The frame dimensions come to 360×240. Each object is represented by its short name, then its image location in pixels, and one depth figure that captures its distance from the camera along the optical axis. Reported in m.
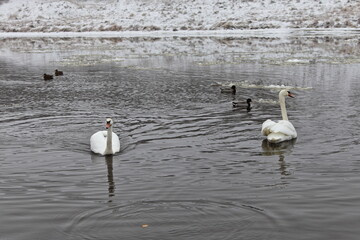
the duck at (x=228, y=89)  23.98
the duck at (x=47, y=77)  30.09
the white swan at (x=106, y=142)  13.41
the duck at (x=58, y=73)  32.38
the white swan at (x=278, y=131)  14.48
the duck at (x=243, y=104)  19.70
